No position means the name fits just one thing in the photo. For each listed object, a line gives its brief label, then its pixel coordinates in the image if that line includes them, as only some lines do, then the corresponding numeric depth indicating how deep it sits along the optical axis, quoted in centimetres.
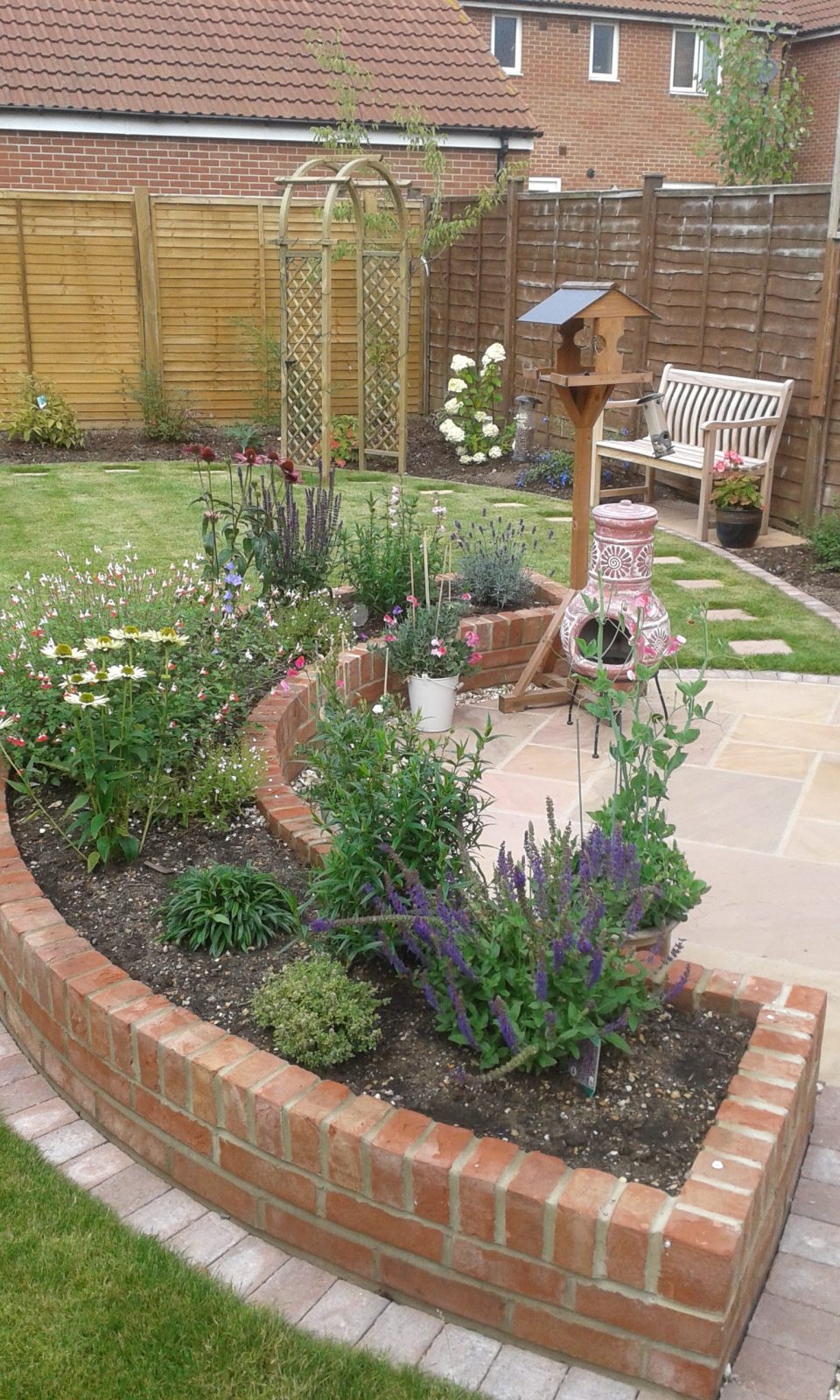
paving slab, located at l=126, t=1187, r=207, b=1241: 248
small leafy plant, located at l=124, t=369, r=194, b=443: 1241
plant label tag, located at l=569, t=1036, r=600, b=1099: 244
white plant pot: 512
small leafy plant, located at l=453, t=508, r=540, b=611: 592
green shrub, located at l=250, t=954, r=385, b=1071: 256
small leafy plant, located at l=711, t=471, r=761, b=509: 820
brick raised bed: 207
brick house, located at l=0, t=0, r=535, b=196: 1387
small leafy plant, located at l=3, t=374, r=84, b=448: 1194
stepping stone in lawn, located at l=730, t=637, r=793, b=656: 609
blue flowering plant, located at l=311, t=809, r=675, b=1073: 242
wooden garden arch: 1055
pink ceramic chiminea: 503
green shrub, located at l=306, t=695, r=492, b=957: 287
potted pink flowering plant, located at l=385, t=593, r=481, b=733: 507
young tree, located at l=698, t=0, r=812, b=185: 1916
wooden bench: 838
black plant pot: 820
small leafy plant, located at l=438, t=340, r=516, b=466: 1157
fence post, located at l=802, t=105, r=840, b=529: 780
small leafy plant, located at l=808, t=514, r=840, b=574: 761
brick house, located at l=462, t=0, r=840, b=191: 2195
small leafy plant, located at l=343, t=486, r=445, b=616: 555
